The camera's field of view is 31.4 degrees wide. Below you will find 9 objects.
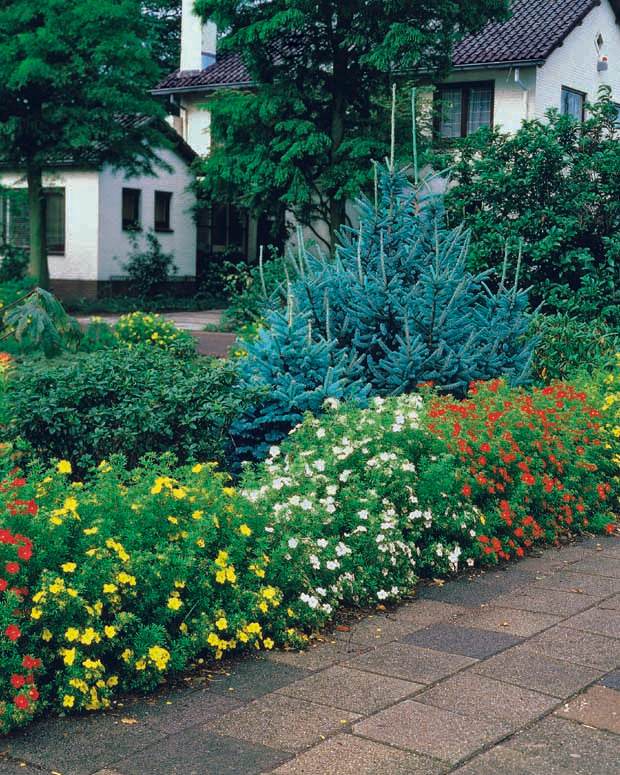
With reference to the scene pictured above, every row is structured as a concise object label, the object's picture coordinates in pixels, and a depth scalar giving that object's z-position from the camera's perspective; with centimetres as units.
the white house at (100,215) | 2977
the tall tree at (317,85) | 2188
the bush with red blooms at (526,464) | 655
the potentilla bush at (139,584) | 411
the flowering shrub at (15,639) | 381
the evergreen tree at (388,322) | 804
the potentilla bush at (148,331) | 1294
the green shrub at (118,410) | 714
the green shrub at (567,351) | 1074
